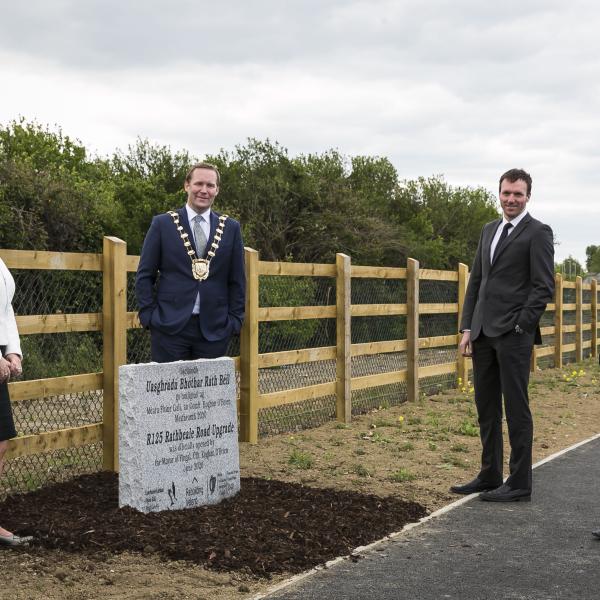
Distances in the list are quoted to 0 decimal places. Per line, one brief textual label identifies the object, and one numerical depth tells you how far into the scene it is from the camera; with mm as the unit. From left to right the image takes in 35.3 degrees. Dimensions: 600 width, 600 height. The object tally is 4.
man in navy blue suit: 5909
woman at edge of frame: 4758
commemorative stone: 5512
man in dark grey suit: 6391
